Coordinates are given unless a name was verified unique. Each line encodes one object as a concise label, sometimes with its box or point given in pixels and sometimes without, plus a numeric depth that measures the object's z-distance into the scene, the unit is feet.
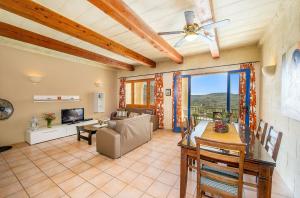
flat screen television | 14.90
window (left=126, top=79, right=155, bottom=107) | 19.35
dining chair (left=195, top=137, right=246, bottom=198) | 3.87
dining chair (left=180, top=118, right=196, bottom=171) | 7.21
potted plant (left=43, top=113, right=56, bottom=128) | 13.21
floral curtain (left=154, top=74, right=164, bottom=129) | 17.81
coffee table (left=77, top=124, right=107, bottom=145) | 12.07
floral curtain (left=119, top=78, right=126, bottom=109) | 21.52
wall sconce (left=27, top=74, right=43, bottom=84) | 12.76
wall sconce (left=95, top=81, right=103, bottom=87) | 18.96
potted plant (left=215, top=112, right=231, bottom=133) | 7.20
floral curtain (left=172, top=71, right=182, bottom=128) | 16.56
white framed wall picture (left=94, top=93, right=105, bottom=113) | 18.70
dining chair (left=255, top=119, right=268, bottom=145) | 7.02
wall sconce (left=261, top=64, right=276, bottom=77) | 8.31
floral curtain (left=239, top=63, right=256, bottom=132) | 12.25
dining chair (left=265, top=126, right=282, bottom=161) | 4.84
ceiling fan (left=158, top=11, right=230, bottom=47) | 6.43
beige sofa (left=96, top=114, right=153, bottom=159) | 9.35
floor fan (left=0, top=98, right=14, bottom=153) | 11.23
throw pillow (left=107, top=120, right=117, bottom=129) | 10.02
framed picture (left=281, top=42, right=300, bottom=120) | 5.47
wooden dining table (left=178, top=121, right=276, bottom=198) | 4.22
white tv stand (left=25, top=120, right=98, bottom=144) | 11.93
